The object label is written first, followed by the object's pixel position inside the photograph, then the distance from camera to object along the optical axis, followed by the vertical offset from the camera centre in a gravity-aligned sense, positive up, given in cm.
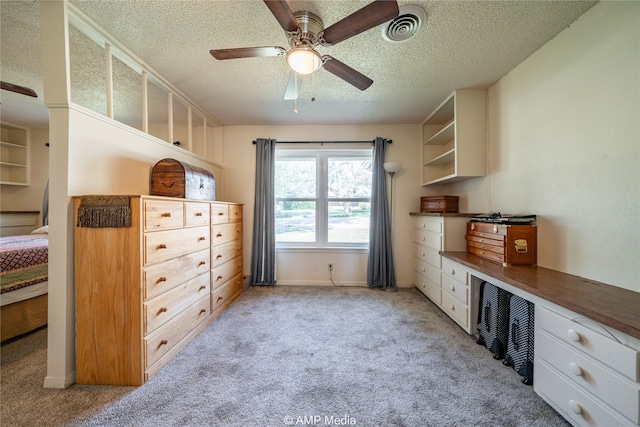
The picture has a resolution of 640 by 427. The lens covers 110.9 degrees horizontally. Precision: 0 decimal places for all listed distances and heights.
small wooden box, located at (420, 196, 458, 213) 268 +10
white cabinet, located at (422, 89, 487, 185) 236 +86
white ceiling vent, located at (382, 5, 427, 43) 138 +126
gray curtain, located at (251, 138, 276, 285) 320 -18
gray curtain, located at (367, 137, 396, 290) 313 -31
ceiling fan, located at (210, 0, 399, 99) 108 +100
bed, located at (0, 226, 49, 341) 179 -65
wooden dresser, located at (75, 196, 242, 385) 139 -56
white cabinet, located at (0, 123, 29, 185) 341 +89
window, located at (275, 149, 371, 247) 340 +23
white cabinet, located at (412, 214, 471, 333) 206 -57
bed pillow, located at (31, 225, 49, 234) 287 -26
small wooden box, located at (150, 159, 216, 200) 201 +30
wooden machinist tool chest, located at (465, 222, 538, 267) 171 -25
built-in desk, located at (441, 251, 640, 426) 88 -62
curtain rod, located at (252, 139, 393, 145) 324 +104
